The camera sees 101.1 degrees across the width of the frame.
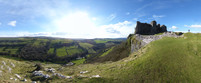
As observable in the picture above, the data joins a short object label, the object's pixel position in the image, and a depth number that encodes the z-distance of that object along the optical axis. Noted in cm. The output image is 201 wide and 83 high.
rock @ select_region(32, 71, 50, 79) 2599
